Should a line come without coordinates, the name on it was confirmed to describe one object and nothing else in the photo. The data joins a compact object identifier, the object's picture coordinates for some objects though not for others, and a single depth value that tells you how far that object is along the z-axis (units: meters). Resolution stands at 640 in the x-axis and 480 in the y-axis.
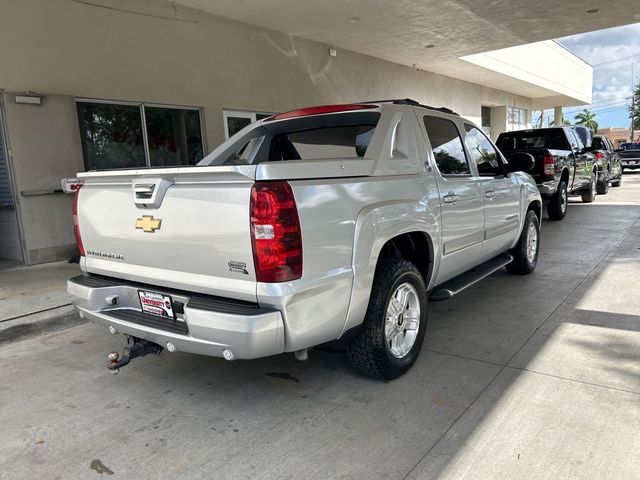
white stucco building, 7.48
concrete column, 34.25
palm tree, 98.94
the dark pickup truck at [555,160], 10.13
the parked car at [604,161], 14.41
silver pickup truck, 2.69
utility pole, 58.63
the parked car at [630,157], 24.72
